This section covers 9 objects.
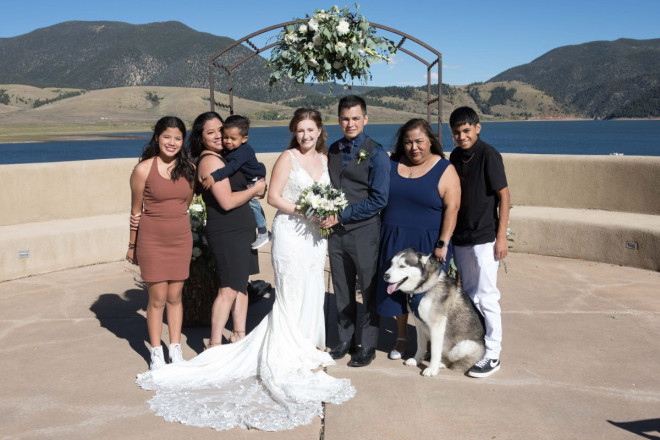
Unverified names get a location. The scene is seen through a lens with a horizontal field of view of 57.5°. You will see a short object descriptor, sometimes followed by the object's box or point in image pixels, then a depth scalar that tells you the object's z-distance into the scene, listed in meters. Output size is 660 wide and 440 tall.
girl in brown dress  4.46
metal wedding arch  6.98
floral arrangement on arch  5.46
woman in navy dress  4.47
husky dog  4.41
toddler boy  4.62
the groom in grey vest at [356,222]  4.52
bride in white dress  4.23
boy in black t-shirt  4.45
